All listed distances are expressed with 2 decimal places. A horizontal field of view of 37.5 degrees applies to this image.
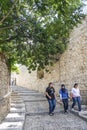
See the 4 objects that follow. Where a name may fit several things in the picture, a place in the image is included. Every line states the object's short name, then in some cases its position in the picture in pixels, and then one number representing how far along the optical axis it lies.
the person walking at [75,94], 5.98
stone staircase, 4.24
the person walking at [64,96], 6.10
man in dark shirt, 5.90
